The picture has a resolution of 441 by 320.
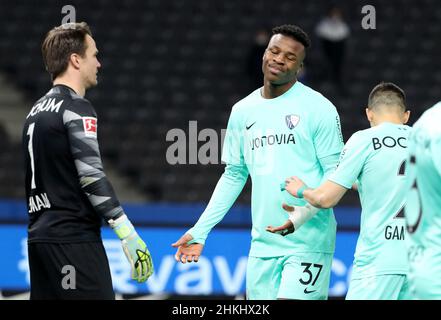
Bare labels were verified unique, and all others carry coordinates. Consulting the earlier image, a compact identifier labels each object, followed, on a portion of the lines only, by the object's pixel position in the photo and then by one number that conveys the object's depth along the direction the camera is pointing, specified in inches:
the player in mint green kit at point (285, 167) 471.5
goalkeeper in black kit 399.5
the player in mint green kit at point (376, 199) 427.5
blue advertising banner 818.2
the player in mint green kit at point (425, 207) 310.4
